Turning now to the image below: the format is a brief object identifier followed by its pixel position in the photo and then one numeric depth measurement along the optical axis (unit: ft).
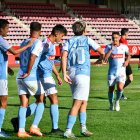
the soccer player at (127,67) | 57.46
